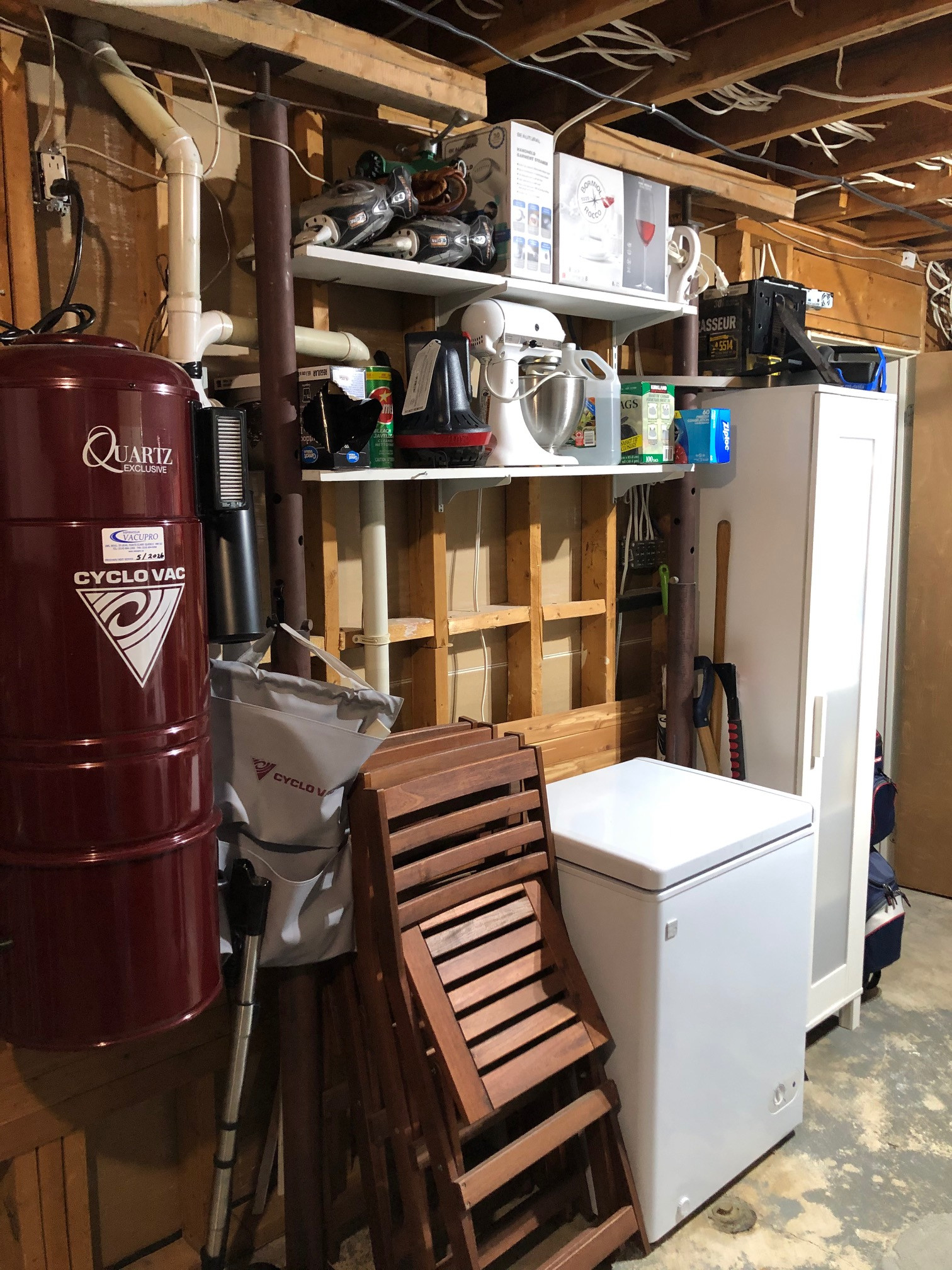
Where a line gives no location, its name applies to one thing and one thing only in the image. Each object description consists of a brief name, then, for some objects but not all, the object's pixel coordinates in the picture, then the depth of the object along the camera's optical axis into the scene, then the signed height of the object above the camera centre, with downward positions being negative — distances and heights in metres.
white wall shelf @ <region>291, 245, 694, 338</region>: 1.83 +0.45
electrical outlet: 1.62 +0.54
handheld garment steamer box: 2.04 +0.65
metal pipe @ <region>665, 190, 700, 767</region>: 2.73 -0.34
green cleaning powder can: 1.90 +0.16
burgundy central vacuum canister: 1.25 -0.26
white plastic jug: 2.38 +0.18
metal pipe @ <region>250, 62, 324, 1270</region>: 1.74 -0.08
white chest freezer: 1.94 -0.97
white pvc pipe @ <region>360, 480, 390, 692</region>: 2.02 -0.19
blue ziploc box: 2.57 +0.16
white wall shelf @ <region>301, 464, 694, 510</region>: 1.84 +0.04
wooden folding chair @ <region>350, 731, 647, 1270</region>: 1.72 -0.96
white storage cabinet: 2.56 -0.30
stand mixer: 2.11 +0.30
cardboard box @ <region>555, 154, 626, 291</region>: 2.17 +0.62
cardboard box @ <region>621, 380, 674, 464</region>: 2.46 +0.19
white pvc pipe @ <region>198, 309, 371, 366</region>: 1.72 +0.30
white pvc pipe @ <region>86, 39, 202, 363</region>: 1.62 +0.55
